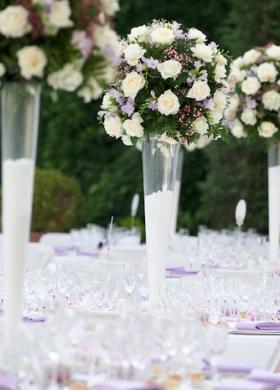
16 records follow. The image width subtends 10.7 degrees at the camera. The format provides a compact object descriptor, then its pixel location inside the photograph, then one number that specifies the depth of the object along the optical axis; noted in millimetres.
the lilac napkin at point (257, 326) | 7440
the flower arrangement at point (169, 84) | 8087
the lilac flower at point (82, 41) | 5639
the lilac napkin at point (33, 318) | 7367
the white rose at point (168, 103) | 7992
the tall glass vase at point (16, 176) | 5804
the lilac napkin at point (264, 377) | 5623
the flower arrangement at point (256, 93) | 10817
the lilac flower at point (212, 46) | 8321
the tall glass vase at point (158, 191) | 8231
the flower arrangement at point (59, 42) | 5565
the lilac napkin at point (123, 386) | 5154
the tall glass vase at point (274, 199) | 11258
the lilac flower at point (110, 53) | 5751
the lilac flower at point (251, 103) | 11013
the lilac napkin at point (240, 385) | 5320
